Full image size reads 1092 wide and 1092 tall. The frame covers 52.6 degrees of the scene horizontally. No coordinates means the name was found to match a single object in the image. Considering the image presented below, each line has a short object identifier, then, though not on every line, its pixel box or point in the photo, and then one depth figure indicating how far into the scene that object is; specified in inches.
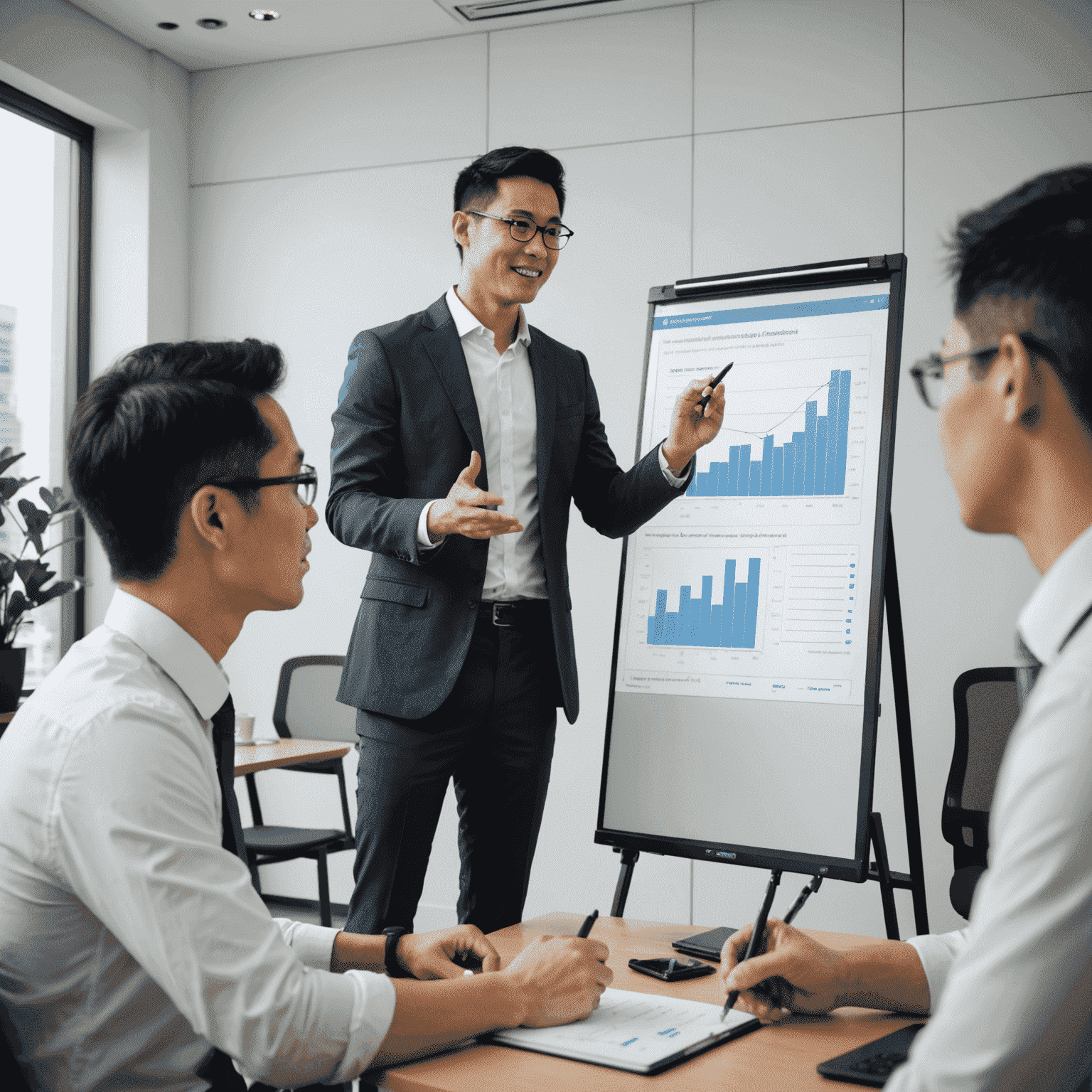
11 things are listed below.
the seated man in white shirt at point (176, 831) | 38.2
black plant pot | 133.9
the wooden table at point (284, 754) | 130.0
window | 164.4
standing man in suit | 82.2
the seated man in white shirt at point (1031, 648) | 27.3
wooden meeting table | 39.8
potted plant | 134.9
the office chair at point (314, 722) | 141.8
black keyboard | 40.1
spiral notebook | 41.7
